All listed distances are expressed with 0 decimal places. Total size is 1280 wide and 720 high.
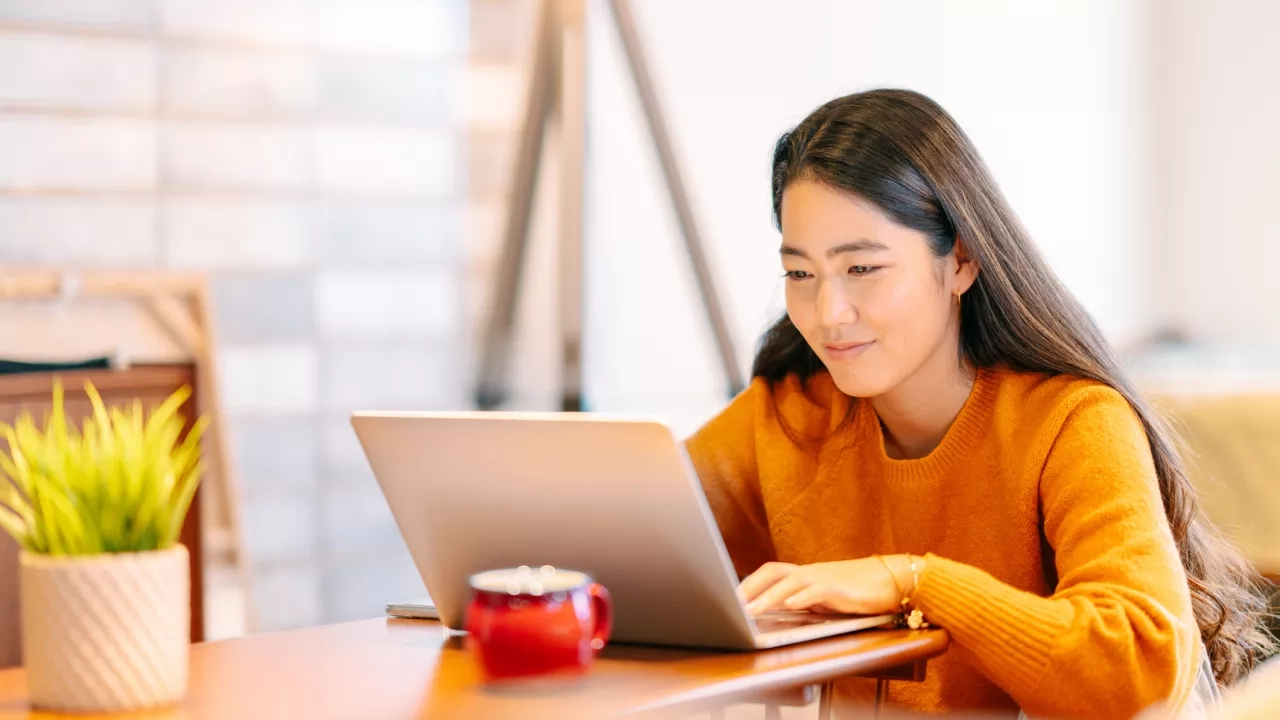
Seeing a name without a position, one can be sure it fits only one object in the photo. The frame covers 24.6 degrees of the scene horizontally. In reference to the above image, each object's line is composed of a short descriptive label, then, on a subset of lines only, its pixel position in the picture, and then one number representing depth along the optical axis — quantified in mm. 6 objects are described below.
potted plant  1676
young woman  1988
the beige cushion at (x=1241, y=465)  2937
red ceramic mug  1741
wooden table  1706
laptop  1811
